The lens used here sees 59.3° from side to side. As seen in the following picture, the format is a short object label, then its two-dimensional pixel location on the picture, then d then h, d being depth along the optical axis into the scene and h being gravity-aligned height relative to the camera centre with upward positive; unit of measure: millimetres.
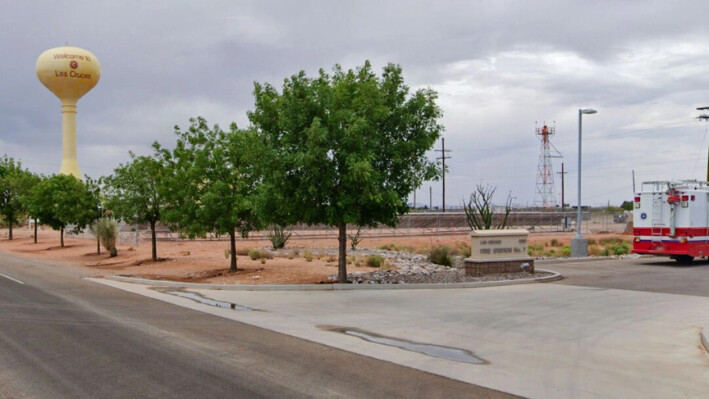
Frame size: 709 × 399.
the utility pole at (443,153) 87938 +8168
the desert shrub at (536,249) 33484 -2232
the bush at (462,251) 29441 -2018
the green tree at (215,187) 22328 +946
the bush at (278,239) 38625 -1687
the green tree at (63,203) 40062 +688
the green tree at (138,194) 29953 +890
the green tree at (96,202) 40062 +687
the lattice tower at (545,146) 99562 +10443
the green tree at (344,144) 15992 +1778
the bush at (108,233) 35938 -1194
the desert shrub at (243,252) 33931 -2219
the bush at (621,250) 30375 -1950
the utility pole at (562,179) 111975 +5903
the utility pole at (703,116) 58500 +9010
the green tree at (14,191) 58156 +2057
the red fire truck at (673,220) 23891 -377
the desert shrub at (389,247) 39656 -2334
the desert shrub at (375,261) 26544 -2157
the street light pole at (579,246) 28328 -1610
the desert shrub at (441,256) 26438 -1957
